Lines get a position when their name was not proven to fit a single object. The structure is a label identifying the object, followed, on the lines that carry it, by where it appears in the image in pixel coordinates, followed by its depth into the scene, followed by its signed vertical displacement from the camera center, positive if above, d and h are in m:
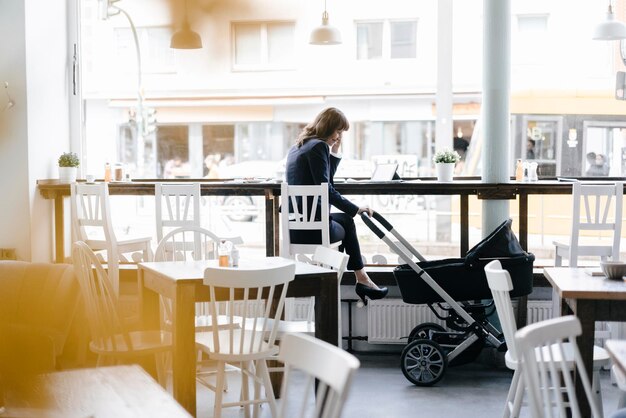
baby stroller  4.75 -0.67
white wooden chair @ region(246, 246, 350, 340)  4.07 -0.46
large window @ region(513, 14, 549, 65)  6.32 +0.92
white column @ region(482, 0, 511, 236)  5.77 +0.45
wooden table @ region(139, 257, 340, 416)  3.67 -0.57
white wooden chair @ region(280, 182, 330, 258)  5.27 -0.29
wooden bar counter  5.69 -0.15
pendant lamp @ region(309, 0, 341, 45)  6.35 +0.95
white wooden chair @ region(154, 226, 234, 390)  4.51 -0.55
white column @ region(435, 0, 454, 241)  6.43 +0.70
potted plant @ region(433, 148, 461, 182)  5.95 +0.03
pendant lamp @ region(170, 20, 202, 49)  6.59 +0.97
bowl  3.62 -0.42
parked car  6.10 -0.07
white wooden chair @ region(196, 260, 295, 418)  3.48 -0.73
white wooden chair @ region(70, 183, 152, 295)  5.69 -0.40
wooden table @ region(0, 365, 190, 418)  1.97 -0.54
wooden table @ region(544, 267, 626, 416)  3.30 -0.52
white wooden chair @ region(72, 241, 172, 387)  3.93 -0.72
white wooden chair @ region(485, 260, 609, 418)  3.43 -0.72
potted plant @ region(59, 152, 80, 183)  6.30 -0.01
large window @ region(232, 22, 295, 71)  6.60 +0.89
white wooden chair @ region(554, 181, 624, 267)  5.29 -0.35
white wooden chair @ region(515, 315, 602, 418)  2.32 -0.51
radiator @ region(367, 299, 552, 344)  5.68 -0.97
